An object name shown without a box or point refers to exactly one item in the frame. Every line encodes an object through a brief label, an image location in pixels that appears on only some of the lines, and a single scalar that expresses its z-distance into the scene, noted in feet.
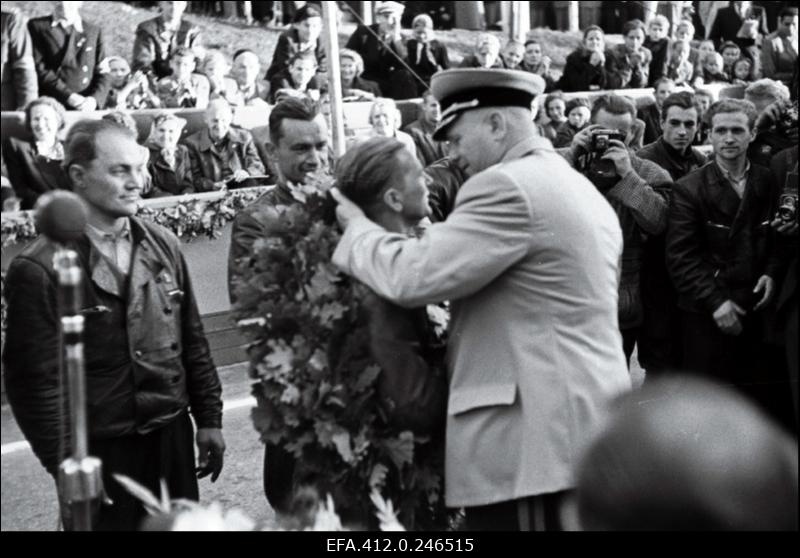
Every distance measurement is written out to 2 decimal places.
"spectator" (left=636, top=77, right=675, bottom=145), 31.27
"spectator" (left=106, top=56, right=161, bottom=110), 31.45
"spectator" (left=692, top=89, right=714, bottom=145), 29.67
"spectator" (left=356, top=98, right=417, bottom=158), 26.04
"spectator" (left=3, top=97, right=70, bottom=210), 25.85
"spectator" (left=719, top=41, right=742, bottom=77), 45.55
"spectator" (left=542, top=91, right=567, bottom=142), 31.35
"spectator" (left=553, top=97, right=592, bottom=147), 29.62
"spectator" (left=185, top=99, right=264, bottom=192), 28.58
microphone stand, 6.97
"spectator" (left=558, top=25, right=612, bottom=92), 40.45
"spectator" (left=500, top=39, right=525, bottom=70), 38.14
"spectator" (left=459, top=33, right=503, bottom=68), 36.40
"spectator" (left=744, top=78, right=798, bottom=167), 19.52
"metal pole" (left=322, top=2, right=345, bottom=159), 18.26
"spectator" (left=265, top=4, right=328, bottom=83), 35.35
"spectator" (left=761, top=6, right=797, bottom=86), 40.73
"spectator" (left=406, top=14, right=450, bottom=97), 38.86
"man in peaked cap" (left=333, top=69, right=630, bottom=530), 9.16
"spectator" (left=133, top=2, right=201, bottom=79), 34.12
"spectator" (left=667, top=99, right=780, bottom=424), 16.99
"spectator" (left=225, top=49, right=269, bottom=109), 33.32
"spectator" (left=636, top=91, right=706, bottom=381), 18.42
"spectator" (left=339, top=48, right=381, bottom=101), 34.35
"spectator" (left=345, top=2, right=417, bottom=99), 38.22
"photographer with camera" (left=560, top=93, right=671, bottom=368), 17.37
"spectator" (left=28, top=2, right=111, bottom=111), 31.48
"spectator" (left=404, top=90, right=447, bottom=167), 26.53
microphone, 7.22
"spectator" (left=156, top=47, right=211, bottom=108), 31.78
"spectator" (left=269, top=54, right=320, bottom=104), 33.24
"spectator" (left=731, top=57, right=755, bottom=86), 44.19
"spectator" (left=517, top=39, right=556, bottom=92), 38.63
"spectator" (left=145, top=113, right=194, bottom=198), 27.63
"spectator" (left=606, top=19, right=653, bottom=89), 41.53
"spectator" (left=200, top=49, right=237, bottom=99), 32.89
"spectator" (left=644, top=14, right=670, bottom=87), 42.96
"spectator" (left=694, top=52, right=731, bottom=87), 43.37
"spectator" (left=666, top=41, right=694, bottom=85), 42.29
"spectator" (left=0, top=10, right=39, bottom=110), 30.94
